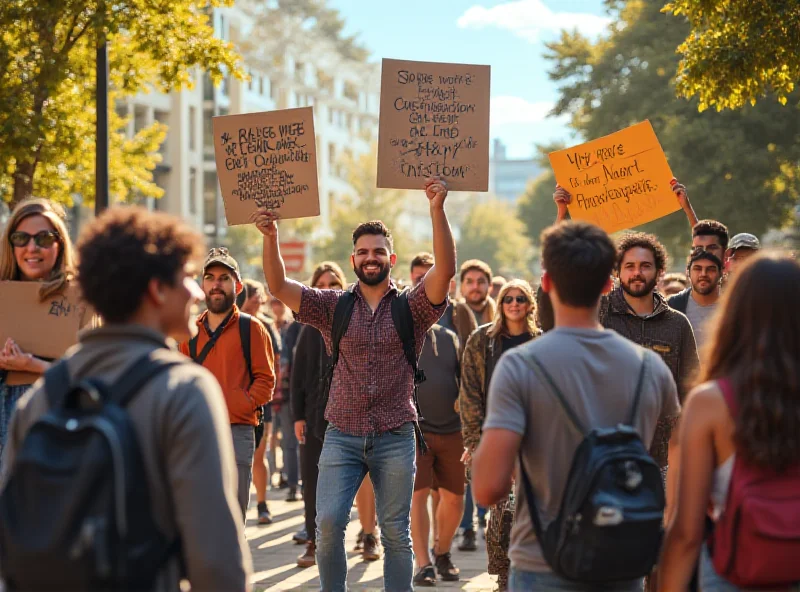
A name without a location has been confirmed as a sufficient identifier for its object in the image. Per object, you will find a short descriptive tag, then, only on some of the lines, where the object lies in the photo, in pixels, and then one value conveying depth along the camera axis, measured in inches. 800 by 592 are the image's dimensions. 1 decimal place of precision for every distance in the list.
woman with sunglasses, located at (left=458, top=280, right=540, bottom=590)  306.3
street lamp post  524.4
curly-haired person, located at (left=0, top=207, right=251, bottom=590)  114.9
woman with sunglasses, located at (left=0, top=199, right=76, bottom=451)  205.0
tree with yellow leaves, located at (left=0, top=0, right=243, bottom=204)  548.4
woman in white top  127.9
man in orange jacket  298.5
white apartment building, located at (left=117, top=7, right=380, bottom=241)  1980.8
